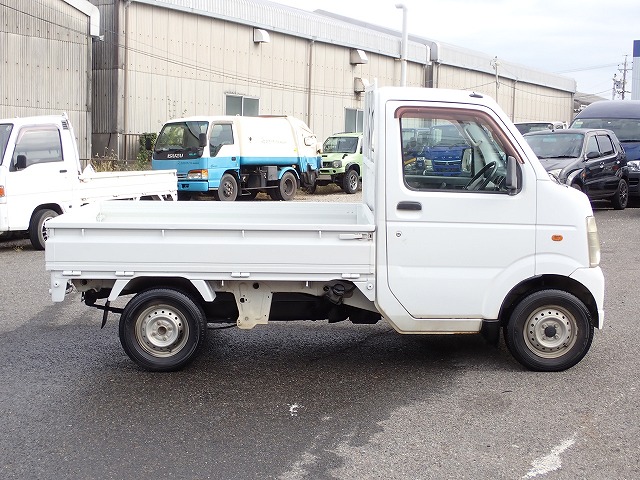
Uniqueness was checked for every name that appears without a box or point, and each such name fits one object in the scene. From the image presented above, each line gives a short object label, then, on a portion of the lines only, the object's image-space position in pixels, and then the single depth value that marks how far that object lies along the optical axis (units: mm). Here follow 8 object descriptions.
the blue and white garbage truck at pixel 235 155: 20891
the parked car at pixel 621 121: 20625
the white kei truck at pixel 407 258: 6277
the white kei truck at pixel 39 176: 12898
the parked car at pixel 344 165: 26094
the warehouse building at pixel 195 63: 24828
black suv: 16938
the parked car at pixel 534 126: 26906
